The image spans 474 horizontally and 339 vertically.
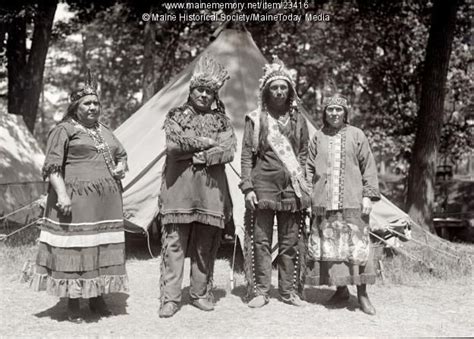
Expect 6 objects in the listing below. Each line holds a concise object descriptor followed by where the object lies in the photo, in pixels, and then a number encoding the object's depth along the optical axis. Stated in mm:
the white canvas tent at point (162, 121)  5582
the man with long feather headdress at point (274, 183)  3949
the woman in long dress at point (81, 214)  3504
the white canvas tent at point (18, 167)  7672
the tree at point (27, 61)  8586
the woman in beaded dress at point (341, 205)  3898
